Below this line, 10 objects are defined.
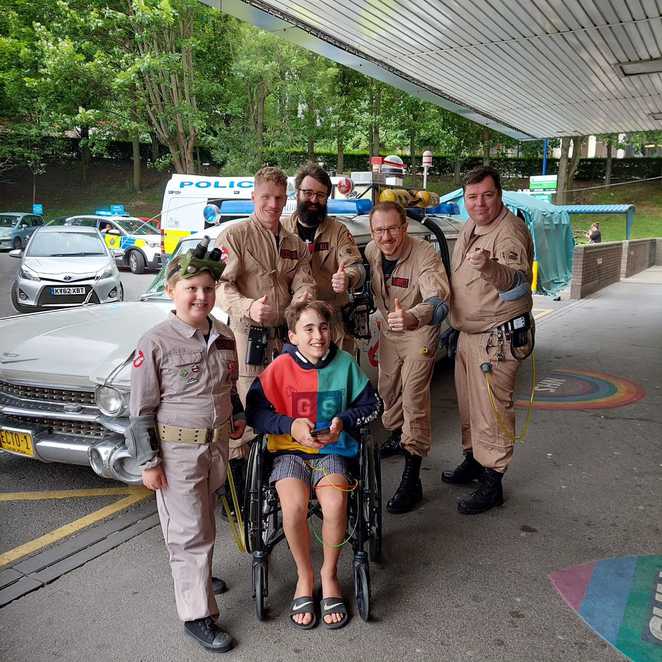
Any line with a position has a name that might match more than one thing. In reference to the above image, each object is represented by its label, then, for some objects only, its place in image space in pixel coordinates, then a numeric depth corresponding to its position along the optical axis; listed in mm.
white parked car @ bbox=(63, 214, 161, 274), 18875
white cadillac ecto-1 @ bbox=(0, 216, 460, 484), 3822
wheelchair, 2990
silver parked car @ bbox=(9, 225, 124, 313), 11109
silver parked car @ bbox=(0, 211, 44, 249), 25547
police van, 15867
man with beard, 4195
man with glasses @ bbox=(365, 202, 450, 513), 4070
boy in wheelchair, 2986
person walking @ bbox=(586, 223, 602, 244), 25094
